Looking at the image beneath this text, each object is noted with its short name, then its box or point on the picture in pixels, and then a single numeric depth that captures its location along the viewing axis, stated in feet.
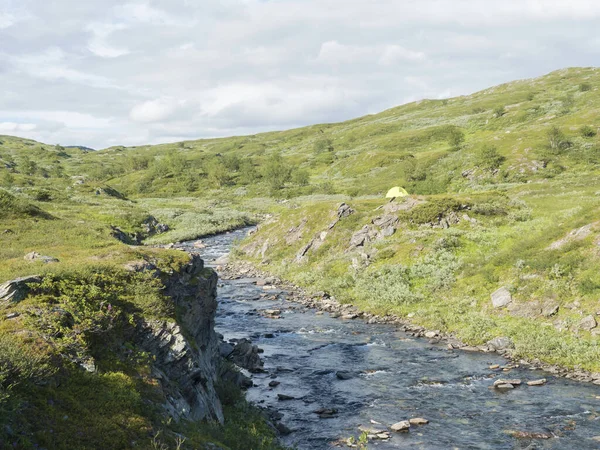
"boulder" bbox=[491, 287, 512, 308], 114.32
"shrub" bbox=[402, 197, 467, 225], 178.29
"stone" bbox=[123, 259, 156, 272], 69.97
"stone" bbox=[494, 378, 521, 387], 83.03
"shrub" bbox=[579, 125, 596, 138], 393.09
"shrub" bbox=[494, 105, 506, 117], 635.66
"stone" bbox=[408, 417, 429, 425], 70.38
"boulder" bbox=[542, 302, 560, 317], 104.22
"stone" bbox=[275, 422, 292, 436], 69.26
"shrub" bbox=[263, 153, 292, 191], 502.38
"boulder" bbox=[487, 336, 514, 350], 100.07
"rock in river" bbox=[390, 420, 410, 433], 68.49
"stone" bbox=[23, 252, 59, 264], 70.85
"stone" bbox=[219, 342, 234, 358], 96.12
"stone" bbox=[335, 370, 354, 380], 90.66
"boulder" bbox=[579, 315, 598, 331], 95.20
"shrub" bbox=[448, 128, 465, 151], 495.00
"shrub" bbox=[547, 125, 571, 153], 368.27
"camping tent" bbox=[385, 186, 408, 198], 259.80
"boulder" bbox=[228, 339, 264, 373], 94.32
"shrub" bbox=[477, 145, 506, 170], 366.22
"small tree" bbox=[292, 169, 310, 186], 504.84
